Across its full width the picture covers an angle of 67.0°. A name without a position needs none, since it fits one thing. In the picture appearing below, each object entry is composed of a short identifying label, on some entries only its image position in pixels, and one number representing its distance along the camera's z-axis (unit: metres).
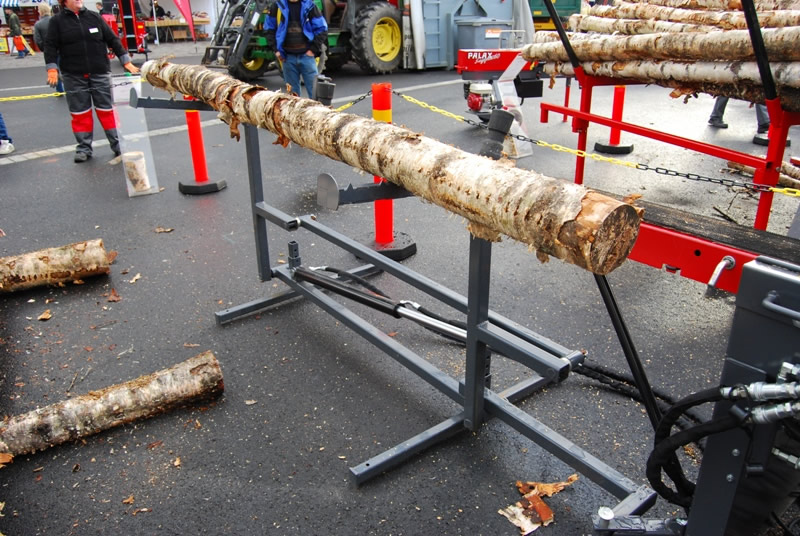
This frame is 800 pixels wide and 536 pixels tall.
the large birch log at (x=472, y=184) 1.75
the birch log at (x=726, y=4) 4.78
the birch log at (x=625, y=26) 5.15
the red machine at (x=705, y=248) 2.38
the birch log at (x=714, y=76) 3.76
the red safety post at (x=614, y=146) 7.80
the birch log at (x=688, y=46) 3.69
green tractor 11.57
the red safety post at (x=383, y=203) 4.51
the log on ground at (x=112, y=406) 2.81
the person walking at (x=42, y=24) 9.75
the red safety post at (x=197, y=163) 6.36
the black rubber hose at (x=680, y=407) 1.56
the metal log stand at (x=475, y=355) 2.33
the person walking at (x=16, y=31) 18.91
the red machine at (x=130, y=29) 18.53
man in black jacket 7.10
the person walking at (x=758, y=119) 8.40
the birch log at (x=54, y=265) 4.30
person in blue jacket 8.67
